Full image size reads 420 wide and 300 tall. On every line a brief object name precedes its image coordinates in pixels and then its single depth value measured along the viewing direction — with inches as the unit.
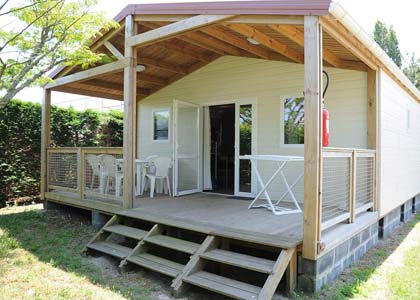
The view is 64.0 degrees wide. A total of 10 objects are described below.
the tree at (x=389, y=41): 778.8
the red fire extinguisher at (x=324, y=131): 143.3
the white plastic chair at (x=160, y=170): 259.1
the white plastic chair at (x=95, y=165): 232.2
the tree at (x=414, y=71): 799.1
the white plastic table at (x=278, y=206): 185.6
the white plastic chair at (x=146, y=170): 269.7
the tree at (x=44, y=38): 184.9
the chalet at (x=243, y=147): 130.0
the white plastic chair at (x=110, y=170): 218.7
